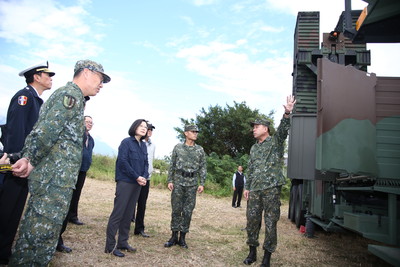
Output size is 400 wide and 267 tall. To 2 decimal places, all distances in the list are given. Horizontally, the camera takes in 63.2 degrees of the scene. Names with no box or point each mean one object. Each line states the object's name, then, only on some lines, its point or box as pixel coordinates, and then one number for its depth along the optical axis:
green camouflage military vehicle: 3.11
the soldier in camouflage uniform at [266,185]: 4.09
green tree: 20.59
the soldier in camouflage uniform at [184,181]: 4.90
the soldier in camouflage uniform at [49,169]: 2.13
